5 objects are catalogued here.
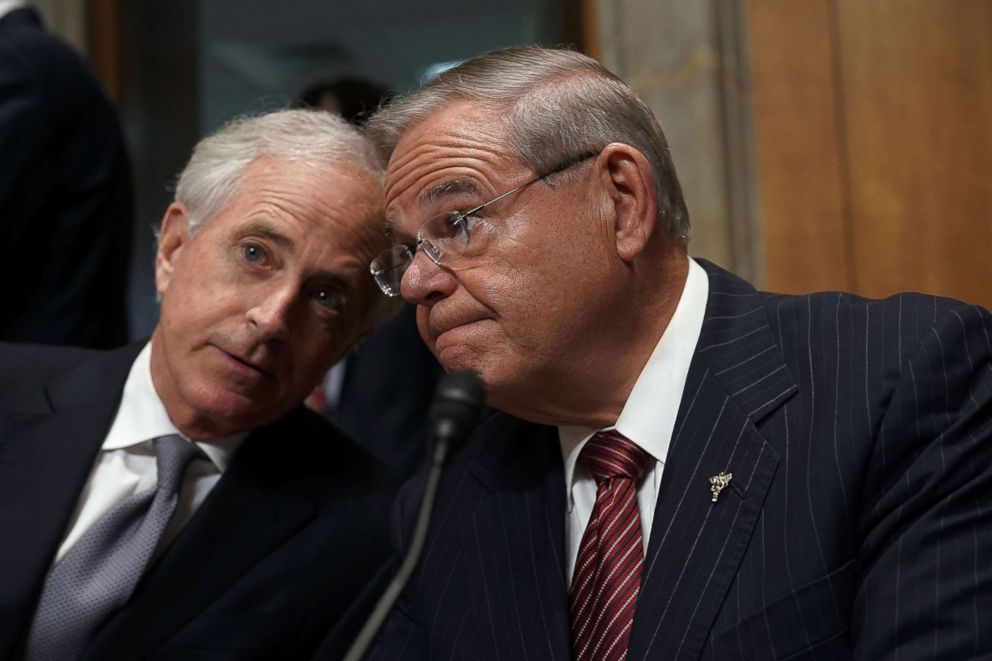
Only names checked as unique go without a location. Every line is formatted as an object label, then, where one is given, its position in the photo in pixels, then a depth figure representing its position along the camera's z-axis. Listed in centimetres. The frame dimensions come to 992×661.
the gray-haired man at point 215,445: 193
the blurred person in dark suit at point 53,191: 255
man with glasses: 146
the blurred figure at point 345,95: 301
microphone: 114
